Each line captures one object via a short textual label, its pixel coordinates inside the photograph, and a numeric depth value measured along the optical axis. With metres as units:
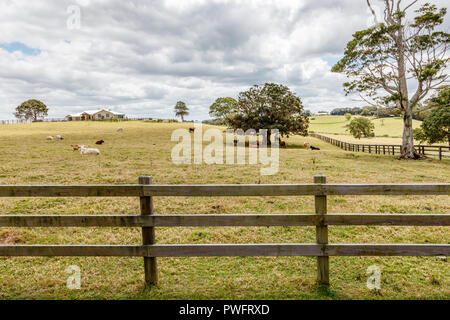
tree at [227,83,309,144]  41.44
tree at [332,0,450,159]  24.53
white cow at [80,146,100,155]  22.66
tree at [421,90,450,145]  34.35
